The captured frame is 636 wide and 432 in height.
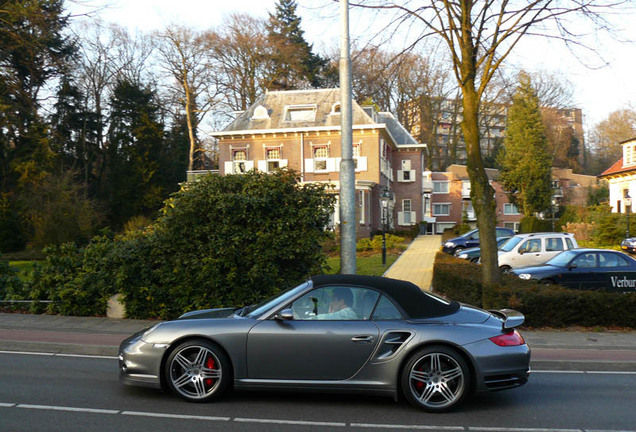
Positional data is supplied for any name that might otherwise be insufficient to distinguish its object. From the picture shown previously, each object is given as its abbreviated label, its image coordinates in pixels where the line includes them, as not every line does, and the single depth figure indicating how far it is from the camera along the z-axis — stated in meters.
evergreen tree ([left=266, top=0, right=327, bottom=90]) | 49.41
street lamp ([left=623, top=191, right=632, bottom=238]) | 33.32
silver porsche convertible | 5.87
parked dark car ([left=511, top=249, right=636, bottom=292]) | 14.53
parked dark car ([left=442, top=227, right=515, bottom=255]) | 28.19
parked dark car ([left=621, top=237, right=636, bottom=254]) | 29.69
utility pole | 9.88
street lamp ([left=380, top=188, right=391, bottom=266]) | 32.22
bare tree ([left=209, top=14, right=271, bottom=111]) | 47.12
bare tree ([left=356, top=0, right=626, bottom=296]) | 12.37
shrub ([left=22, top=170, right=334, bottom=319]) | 11.36
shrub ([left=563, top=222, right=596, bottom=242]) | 38.06
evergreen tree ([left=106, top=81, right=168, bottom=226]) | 48.78
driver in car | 6.13
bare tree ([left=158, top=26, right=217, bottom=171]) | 45.72
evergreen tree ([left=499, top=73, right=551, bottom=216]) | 47.12
